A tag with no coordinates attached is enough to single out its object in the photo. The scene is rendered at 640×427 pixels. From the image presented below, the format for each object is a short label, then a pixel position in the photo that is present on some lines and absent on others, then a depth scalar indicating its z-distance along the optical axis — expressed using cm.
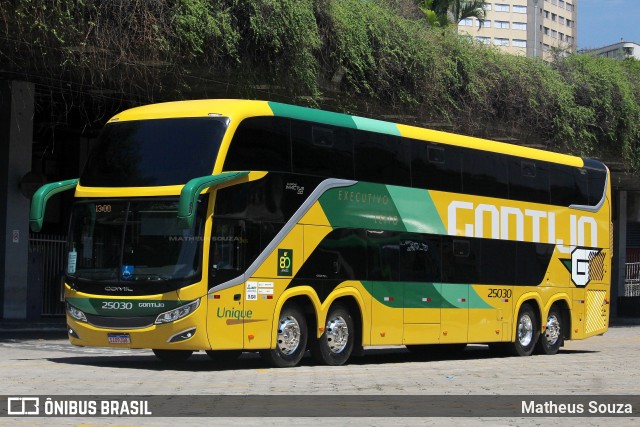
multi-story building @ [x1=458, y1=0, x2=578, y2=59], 15638
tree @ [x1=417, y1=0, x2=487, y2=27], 6669
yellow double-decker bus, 1686
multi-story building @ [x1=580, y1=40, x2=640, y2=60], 13662
